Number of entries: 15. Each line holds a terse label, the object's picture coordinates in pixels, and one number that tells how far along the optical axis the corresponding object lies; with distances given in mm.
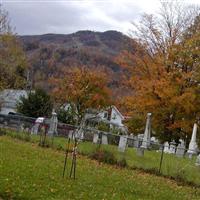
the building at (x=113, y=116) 95838
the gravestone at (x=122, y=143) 29741
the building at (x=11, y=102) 76838
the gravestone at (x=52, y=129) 36247
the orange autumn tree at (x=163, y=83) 39625
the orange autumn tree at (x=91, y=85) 56125
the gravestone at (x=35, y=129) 38394
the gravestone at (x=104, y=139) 31794
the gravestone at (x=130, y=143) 33175
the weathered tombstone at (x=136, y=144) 33541
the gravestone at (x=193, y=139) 38750
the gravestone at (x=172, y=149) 36644
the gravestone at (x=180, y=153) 32453
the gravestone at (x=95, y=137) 32412
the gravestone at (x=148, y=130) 37331
